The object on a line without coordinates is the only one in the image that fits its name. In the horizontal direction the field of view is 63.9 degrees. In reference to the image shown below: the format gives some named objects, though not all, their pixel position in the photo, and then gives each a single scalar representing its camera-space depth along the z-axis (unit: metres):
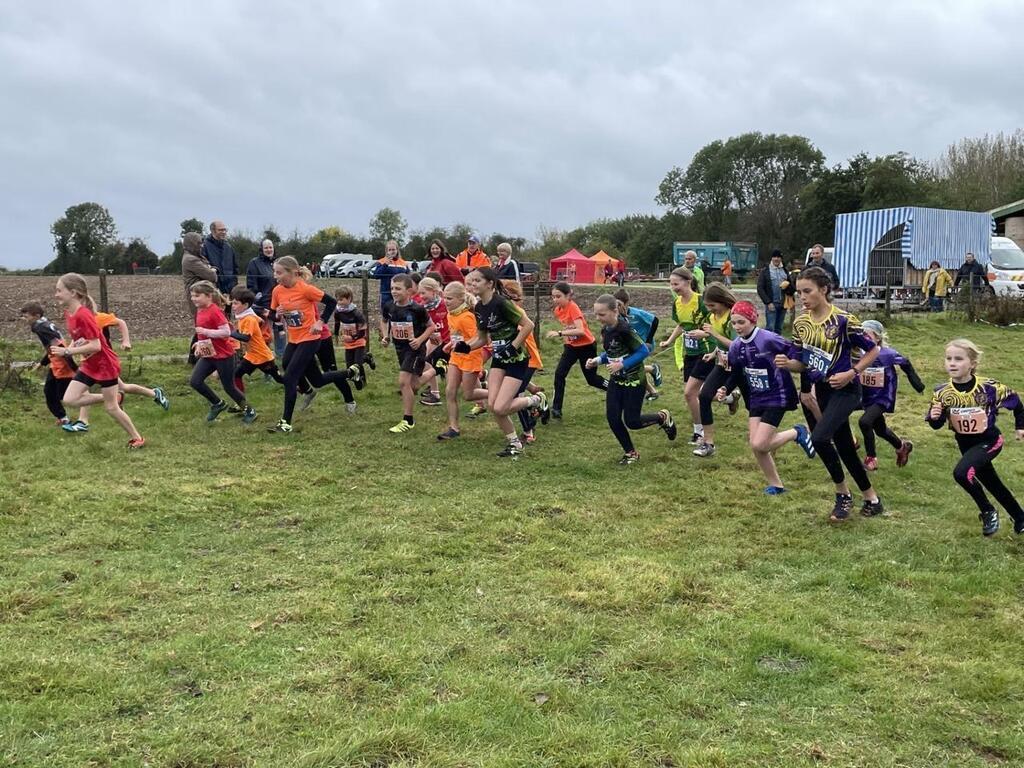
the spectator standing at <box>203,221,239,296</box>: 12.93
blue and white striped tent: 25.84
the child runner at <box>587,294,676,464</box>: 7.73
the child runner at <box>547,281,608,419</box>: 9.10
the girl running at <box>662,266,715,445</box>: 8.71
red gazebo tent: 53.72
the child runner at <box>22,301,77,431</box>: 9.30
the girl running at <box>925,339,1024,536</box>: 5.75
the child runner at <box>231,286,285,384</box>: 10.06
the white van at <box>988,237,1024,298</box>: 23.67
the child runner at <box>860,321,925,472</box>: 7.51
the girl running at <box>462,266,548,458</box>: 8.20
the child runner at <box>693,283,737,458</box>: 7.57
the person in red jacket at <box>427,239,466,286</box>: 12.99
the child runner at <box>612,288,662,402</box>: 9.37
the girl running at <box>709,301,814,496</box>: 6.47
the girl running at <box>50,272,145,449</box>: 8.25
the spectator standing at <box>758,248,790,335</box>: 16.59
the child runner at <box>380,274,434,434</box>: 9.58
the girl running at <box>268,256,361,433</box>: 9.39
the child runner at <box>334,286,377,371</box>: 10.53
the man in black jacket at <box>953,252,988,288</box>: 21.95
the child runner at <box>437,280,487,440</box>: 8.90
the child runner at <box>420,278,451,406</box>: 9.62
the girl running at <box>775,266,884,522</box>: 6.06
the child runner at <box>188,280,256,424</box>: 9.53
